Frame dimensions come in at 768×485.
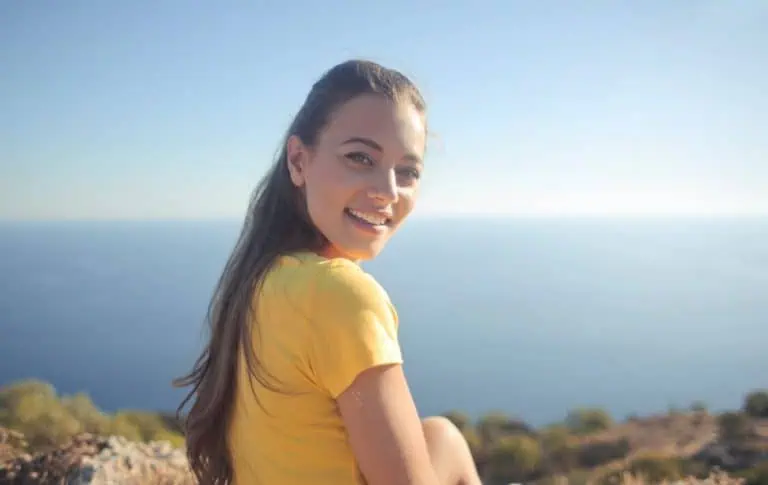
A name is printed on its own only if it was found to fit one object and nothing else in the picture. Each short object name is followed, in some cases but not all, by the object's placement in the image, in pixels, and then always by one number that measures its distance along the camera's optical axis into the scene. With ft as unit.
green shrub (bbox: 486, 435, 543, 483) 30.48
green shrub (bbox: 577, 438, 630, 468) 32.38
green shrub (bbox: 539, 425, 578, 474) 31.94
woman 3.44
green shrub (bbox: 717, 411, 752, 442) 30.66
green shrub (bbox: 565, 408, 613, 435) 42.73
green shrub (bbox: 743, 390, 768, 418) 36.42
